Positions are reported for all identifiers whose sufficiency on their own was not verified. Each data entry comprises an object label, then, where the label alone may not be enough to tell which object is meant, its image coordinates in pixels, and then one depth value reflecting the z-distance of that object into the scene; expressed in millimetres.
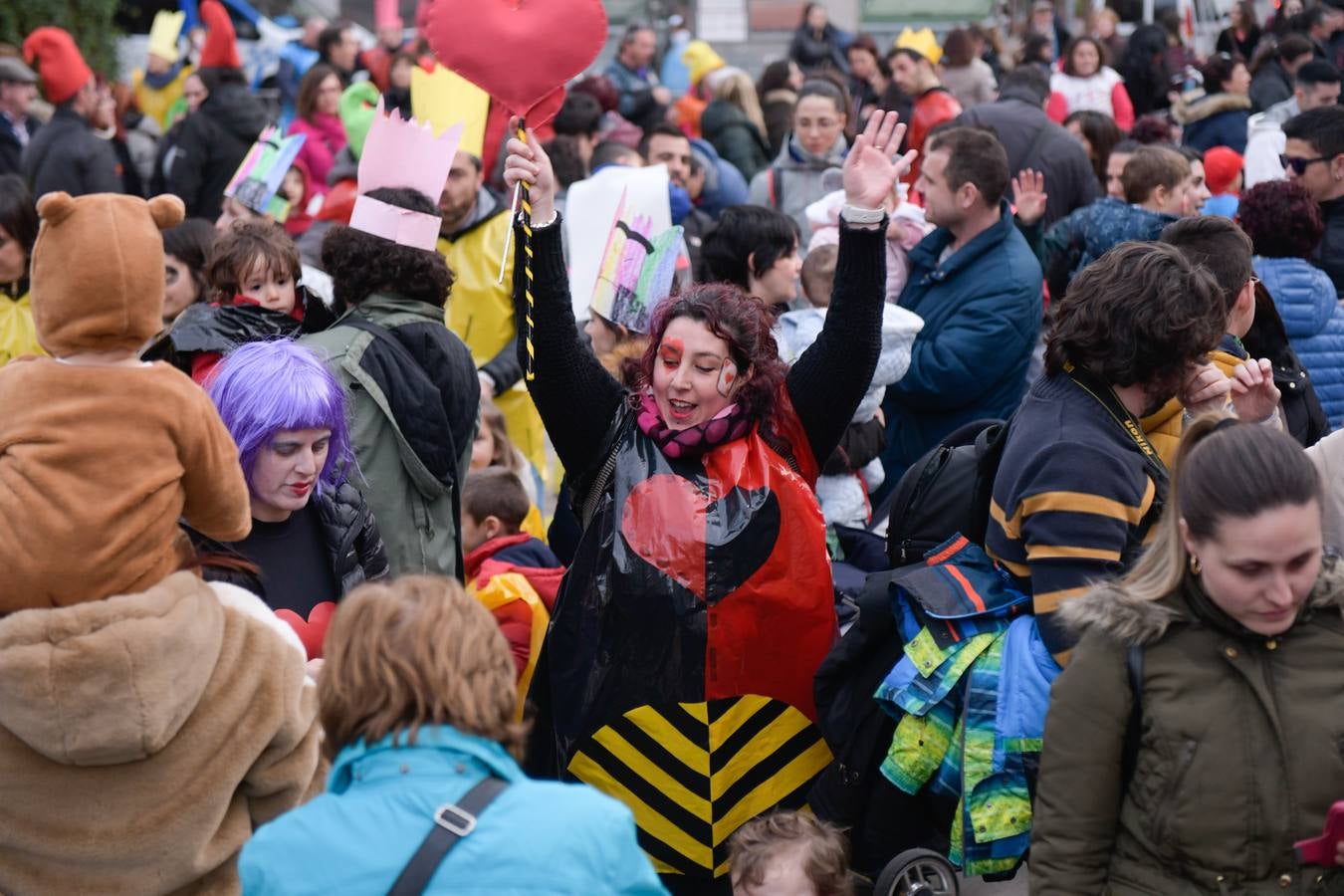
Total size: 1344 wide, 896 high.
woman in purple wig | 7398
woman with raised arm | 7570
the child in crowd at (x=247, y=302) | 9781
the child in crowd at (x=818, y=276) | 12094
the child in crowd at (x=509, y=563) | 9594
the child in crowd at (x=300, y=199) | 17094
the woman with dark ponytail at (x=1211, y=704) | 5320
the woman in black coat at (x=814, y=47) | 32594
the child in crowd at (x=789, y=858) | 7312
